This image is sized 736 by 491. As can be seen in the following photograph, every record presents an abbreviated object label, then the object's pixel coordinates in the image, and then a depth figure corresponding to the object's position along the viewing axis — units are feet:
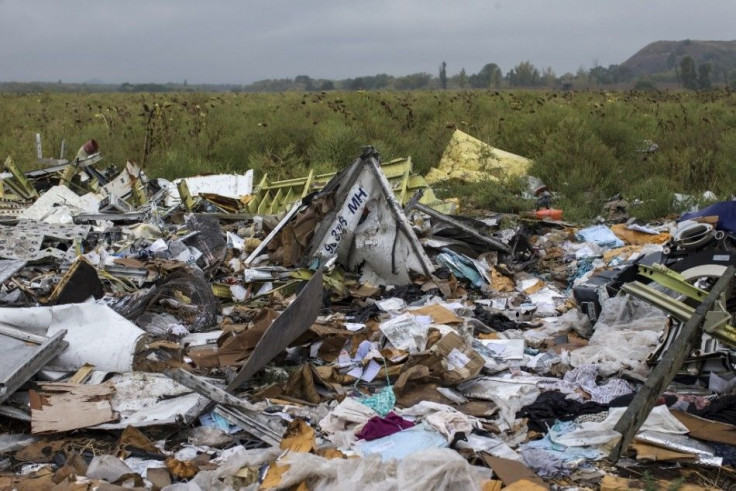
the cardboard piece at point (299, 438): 11.64
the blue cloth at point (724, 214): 17.80
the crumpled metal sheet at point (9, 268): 20.16
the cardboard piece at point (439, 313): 17.85
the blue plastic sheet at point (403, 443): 11.76
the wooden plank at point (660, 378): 8.93
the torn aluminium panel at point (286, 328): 14.16
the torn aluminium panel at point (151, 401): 12.87
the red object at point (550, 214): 29.68
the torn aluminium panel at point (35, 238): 23.25
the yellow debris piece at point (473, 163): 37.58
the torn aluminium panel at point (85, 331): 14.98
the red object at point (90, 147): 33.53
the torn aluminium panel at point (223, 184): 32.45
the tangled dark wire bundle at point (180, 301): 18.60
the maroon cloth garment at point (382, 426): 12.28
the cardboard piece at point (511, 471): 10.65
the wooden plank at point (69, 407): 12.70
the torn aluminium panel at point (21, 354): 13.10
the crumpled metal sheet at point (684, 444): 11.37
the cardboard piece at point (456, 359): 14.77
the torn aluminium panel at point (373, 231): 21.95
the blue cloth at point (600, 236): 25.58
